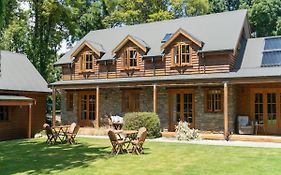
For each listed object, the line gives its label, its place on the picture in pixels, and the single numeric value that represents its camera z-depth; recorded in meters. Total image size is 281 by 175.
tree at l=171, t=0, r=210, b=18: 36.50
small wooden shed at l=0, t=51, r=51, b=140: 19.83
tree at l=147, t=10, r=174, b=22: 34.66
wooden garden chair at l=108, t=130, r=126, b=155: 12.72
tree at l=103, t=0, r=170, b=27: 36.69
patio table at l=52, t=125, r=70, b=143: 16.64
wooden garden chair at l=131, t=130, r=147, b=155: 13.05
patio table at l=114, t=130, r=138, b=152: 13.92
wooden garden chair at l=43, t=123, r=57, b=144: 16.64
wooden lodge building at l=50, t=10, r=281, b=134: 18.72
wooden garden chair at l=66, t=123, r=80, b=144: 16.63
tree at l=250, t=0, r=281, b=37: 37.75
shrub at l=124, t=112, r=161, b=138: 17.98
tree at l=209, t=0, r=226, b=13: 42.59
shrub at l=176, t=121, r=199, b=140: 17.52
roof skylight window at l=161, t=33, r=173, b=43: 21.86
